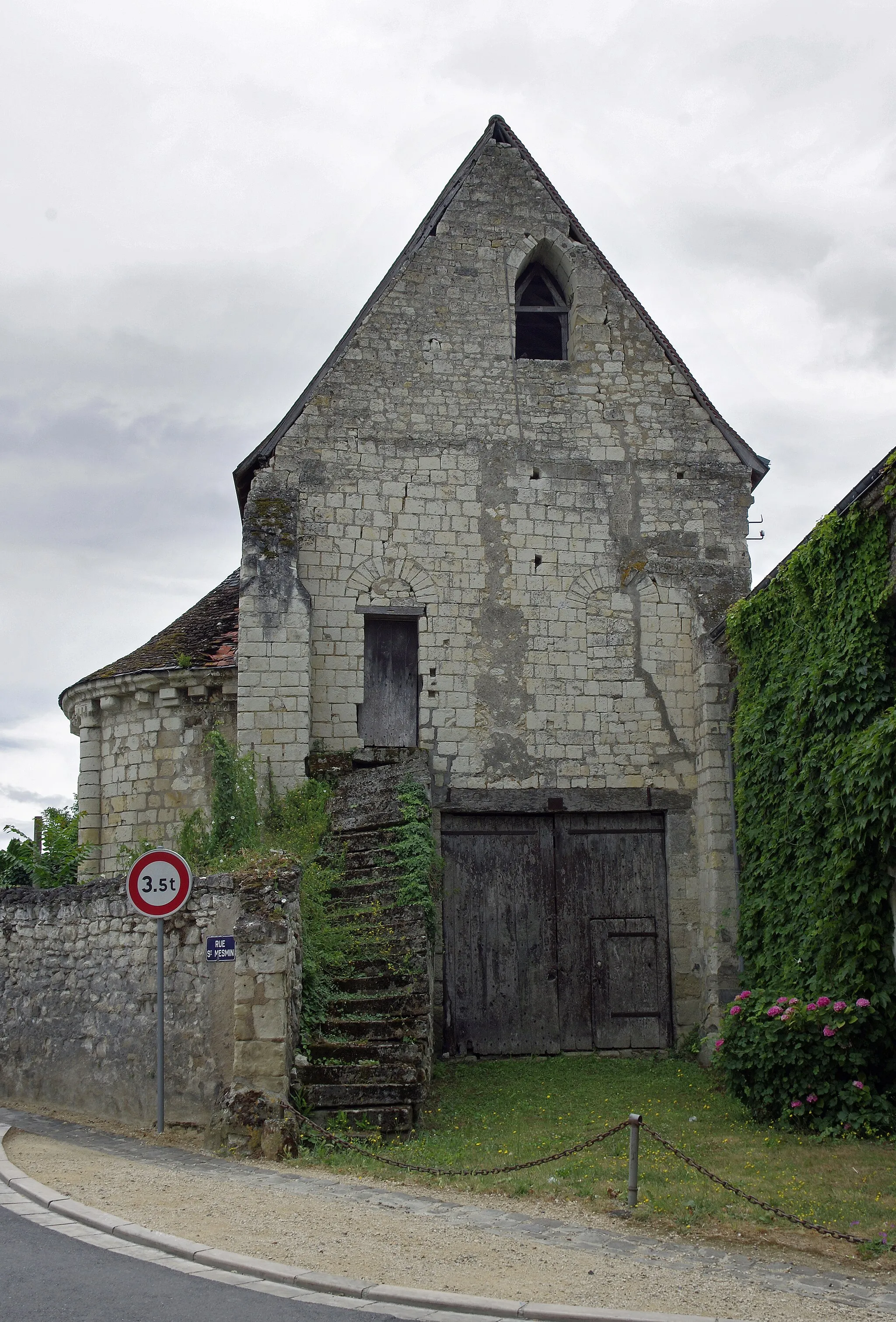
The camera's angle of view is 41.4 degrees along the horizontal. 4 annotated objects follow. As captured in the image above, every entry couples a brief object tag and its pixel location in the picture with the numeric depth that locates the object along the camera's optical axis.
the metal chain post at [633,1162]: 6.57
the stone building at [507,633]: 12.77
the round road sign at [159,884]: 8.65
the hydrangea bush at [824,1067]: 8.83
